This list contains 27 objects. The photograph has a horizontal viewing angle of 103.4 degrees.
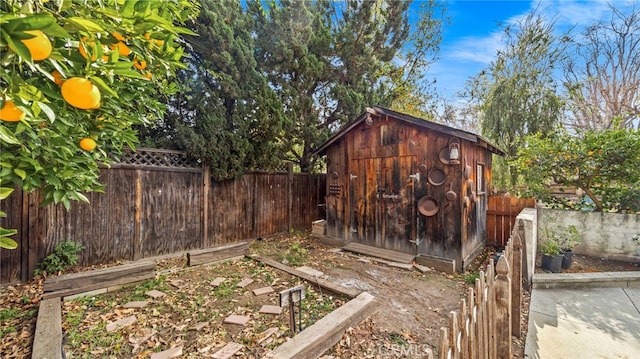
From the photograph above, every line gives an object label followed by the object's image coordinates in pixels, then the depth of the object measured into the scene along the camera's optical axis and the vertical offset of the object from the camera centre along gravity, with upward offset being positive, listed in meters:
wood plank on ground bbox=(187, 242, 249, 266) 4.44 -1.34
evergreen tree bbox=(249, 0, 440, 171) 6.46 +3.47
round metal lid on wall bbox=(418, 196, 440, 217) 4.83 -0.49
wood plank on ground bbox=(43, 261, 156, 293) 3.16 -1.28
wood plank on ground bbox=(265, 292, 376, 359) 2.11 -1.42
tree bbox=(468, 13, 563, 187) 8.36 +2.99
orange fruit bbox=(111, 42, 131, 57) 1.17 +0.63
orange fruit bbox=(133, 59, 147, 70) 1.46 +0.69
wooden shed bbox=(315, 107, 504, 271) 4.65 -0.14
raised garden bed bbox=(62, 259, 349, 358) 2.40 -1.54
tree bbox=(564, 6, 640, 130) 10.46 +4.79
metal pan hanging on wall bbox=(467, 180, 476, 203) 4.76 -0.19
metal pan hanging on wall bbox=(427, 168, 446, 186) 4.77 +0.07
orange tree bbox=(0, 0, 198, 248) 0.78 +0.43
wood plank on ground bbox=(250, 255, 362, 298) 3.34 -1.48
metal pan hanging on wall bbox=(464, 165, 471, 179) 4.62 +0.18
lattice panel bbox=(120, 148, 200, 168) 4.57 +0.44
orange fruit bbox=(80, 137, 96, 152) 1.67 +0.25
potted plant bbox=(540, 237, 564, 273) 4.29 -1.32
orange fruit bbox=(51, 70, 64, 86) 1.03 +0.42
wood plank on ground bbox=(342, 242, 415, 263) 4.95 -1.50
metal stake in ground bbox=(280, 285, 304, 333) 2.42 -1.14
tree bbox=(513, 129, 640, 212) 4.71 +0.28
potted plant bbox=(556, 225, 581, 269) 4.88 -1.12
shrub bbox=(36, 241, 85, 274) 3.79 -1.18
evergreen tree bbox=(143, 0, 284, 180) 5.12 +1.74
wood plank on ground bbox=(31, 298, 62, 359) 2.15 -1.44
